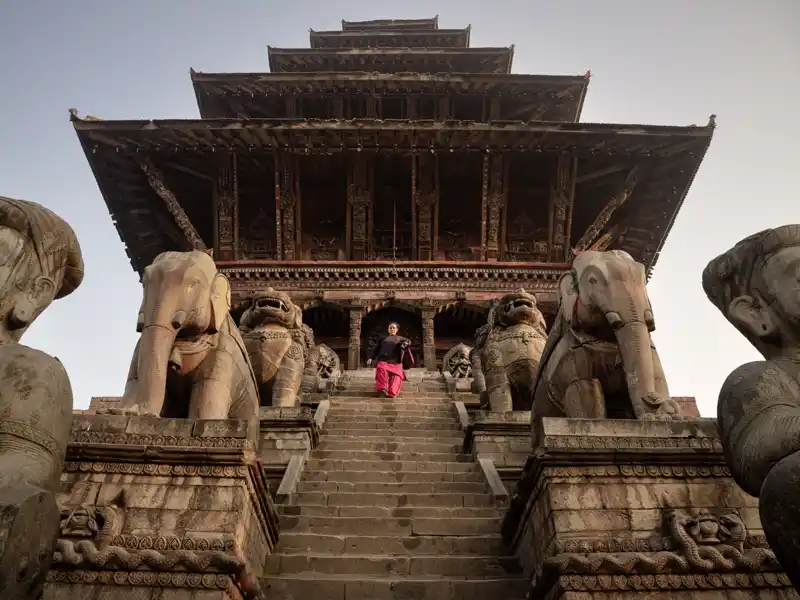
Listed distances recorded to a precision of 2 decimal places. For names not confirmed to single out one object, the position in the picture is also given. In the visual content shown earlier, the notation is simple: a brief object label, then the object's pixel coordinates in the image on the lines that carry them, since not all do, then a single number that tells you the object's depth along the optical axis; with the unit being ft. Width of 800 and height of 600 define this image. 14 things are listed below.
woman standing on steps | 35.63
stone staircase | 14.33
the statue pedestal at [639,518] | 11.50
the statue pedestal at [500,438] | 22.88
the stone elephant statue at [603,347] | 16.33
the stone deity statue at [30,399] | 7.03
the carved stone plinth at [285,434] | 22.93
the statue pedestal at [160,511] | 11.70
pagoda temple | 58.34
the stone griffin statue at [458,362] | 41.55
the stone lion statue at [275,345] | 26.09
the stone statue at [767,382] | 7.41
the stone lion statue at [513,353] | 27.68
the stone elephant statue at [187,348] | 15.92
